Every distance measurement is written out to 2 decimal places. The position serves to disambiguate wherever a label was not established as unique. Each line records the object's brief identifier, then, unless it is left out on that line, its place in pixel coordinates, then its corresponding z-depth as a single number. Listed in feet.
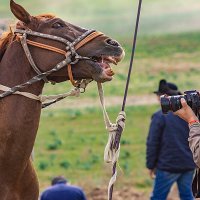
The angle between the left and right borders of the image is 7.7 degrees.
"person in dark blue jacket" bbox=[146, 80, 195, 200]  64.03
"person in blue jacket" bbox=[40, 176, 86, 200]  57.67
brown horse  37.31
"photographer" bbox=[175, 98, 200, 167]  35.13
